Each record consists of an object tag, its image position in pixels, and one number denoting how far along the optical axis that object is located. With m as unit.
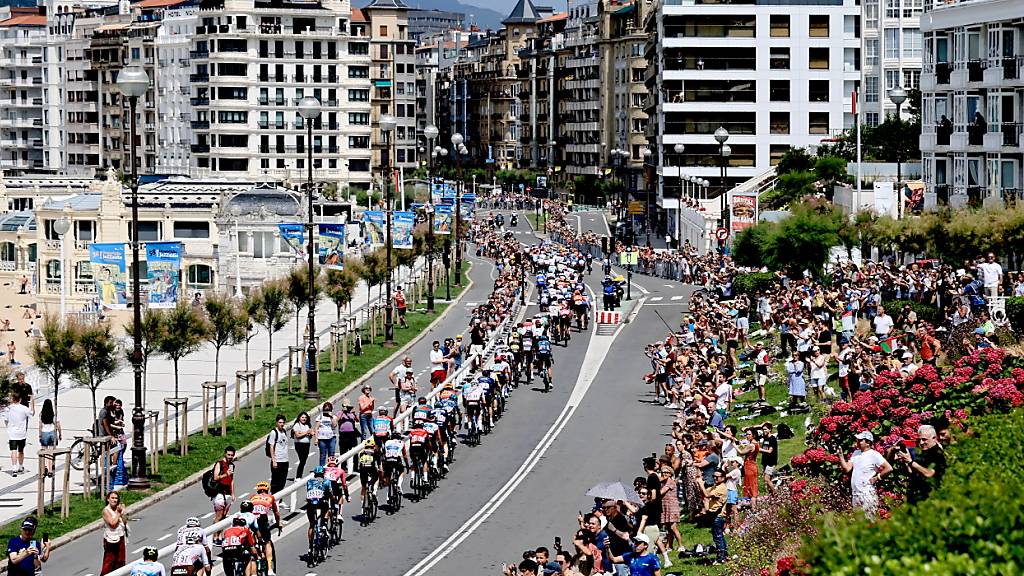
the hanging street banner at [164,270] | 51.56
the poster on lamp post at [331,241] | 65.12
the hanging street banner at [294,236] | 64.94
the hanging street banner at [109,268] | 53.84
